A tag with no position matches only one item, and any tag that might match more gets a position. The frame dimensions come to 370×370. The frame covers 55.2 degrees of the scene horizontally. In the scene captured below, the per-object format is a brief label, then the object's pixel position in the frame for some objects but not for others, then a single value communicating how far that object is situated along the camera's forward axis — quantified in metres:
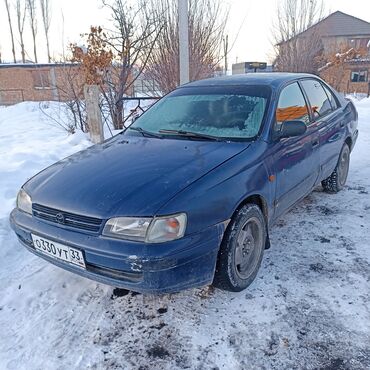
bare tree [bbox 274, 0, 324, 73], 17.84
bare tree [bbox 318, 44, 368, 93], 19.89
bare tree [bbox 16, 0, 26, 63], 30.81
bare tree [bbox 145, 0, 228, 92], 8.77
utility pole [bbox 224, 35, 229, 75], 9.69
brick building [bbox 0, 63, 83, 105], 25.30
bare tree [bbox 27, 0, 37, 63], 29.30
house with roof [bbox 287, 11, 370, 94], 20.11
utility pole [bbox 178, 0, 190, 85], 6.05
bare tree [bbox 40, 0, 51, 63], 28.34
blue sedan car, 2.03
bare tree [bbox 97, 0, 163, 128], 7.86
